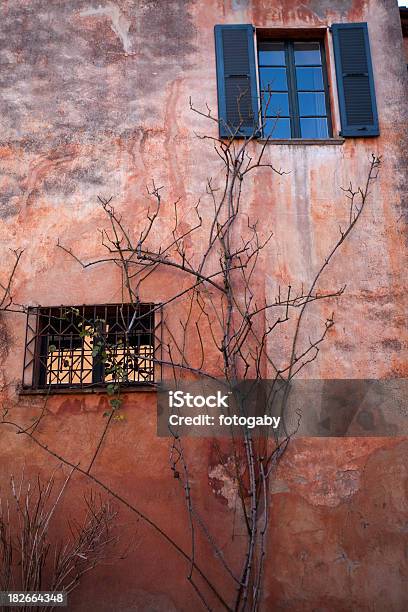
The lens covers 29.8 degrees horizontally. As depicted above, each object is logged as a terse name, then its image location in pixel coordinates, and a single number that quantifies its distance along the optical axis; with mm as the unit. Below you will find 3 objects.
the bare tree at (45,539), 5699
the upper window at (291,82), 7426
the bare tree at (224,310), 6141
